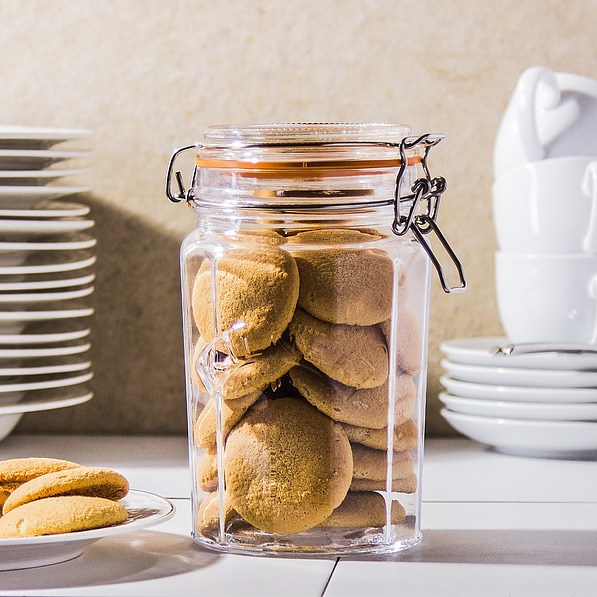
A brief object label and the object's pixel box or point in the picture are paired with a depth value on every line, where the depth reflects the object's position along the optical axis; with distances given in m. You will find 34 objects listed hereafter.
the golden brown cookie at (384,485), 0.83
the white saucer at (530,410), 1.06
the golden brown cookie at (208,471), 0.85
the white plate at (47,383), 1.10
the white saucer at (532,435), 1.06
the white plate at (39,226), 1.08
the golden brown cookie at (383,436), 0.83
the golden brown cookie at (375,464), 0.83
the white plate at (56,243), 1.09
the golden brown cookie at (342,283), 0.82
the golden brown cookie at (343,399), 0.82
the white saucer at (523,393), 1.06
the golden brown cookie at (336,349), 0.81
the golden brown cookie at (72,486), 0.83
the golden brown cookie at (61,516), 0.80
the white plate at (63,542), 0.79
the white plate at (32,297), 1.09
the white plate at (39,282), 1.09
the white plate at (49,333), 1.10
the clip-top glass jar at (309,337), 0.81
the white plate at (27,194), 1.09
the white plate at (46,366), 1.10
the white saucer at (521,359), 1.06
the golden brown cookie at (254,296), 0.81
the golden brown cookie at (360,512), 0.82
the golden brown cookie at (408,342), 0.84
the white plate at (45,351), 1.09
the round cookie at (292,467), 0.81
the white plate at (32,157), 1.08
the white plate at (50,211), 1.08
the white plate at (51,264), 1.09
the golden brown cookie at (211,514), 0.84
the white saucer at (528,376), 1.06
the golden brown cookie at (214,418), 0.83
